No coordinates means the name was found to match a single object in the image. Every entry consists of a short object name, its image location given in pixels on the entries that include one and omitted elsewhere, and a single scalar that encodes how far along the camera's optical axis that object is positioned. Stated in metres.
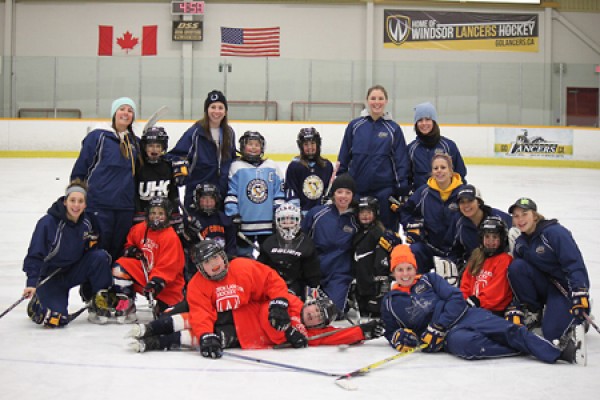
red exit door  18.89
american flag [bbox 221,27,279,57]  19.72
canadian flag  19.94
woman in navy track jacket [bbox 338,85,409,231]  5.47
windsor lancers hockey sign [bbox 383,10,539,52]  20.03
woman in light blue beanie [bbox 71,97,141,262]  4.84
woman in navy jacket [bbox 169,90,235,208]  5.29
